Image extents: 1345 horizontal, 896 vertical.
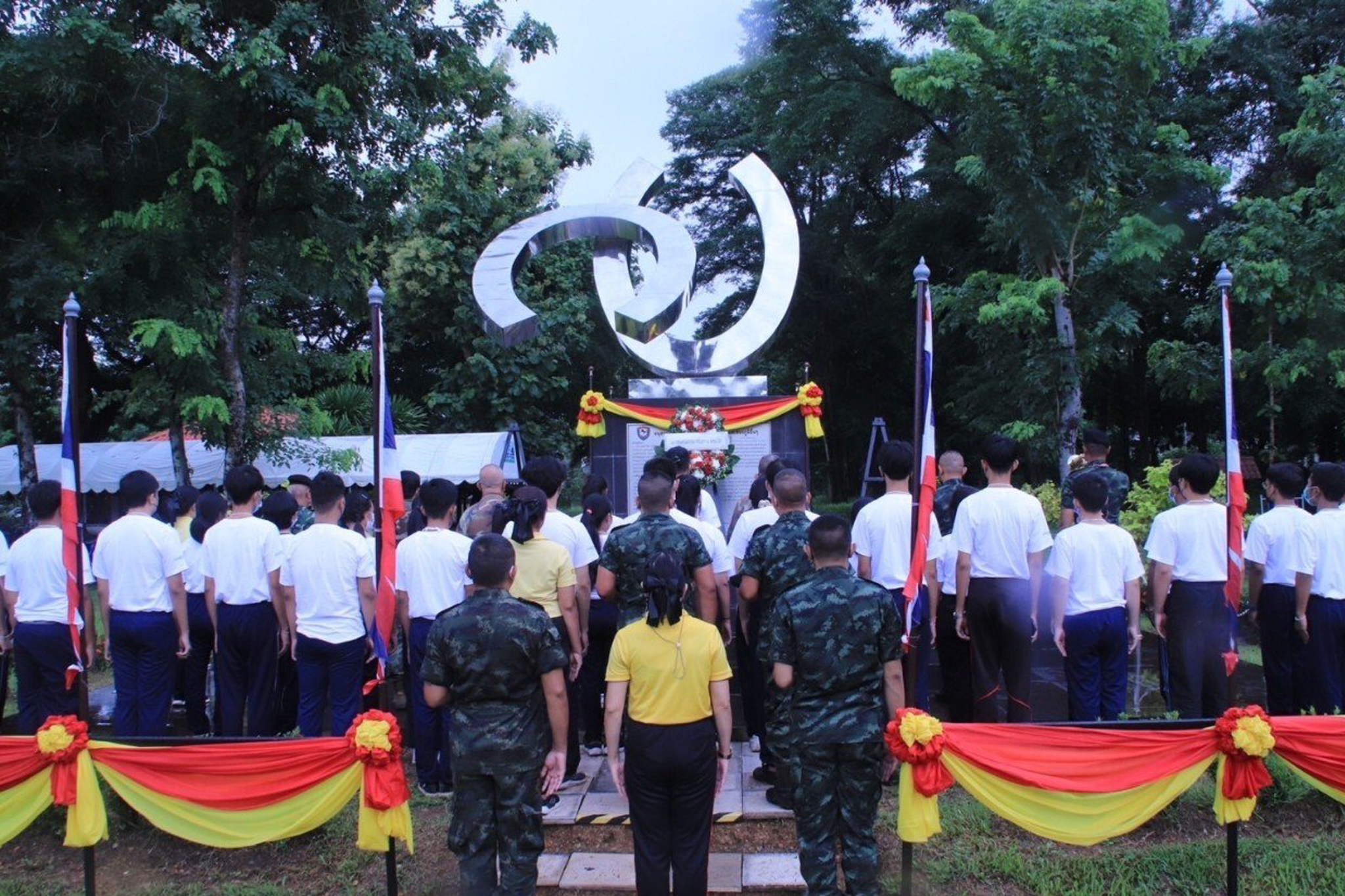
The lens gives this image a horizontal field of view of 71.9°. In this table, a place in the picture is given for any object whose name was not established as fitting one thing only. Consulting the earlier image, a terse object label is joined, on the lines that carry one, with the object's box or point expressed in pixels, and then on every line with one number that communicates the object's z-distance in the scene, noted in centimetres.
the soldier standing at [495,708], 348
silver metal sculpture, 1122
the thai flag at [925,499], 405
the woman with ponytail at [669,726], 341
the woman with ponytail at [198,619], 603
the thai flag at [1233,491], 432
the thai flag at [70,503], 446
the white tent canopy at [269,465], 1797
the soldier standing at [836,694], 349
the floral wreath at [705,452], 1096
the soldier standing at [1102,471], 663
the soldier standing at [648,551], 455
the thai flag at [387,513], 413
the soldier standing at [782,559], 470
